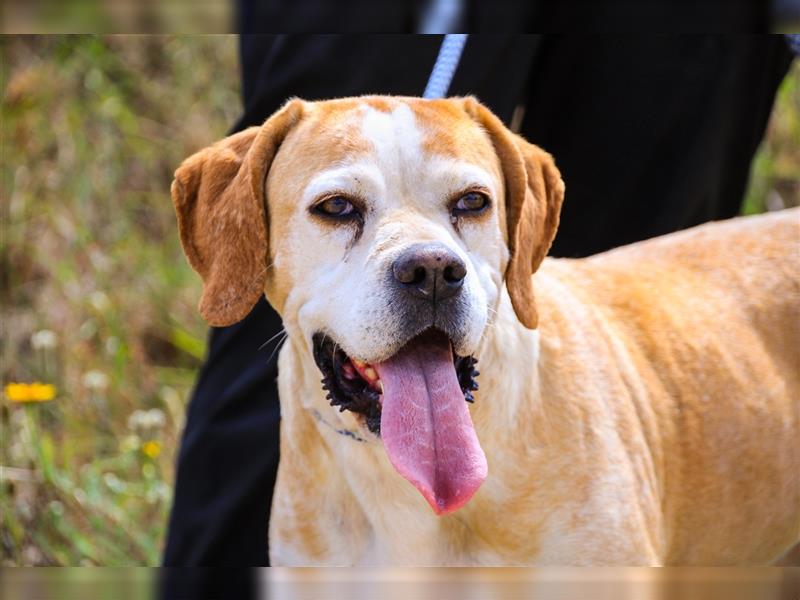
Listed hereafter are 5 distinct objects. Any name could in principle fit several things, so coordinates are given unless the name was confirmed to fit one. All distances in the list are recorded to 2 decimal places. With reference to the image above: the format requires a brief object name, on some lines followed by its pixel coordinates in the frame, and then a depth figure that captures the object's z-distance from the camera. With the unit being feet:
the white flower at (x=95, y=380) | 16.48
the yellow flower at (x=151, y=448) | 16.44
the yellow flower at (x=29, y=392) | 15.34
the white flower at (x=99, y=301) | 16.71
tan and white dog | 11.69
